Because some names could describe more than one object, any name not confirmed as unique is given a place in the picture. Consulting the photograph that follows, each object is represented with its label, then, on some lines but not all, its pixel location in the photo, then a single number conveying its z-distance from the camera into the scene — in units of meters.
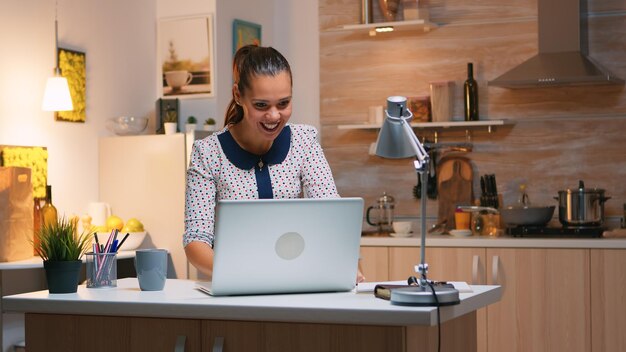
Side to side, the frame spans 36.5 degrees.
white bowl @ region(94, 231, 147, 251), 4.98
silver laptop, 2.26
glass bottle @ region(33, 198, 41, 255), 4.67
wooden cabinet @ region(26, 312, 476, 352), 2.13
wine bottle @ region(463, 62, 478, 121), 5.35
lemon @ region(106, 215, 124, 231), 4.97
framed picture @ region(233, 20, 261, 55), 5.64
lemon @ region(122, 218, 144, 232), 5.03
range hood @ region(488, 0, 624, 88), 5.00
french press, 5.47
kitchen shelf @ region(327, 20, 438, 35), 5.39
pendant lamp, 4.74
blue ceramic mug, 2.54
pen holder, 2.64
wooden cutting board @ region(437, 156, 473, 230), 5.44
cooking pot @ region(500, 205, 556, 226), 5.02
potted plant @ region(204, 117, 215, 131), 5.33
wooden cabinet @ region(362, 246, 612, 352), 4.69
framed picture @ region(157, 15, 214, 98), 5.47
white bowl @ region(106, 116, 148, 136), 5.27
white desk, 2.09
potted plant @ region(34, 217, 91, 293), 2.53
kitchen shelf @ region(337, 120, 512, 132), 5.24
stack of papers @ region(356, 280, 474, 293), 2.41
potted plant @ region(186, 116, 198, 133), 5.26
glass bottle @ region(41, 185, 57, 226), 4.68
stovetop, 4.86
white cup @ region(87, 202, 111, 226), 5.11
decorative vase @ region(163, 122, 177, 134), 5.27
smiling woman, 2.77
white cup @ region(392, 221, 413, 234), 5.18
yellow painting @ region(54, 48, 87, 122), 5.02
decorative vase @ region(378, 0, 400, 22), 5.50
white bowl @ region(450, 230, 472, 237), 5.09
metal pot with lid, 4.93
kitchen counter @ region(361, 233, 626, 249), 4.70
